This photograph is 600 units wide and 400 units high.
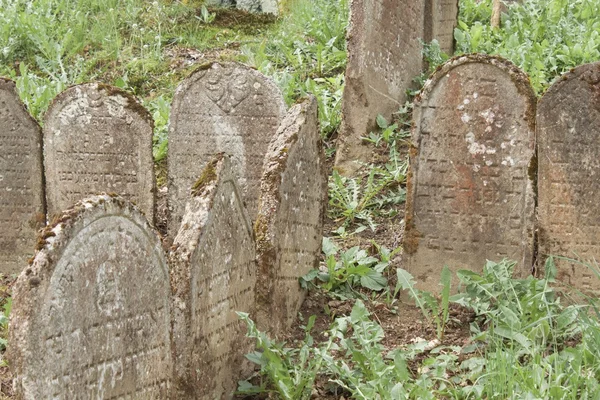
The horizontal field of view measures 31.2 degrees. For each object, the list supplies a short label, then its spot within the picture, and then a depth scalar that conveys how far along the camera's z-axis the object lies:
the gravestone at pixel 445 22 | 8.83
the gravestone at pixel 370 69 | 7.62
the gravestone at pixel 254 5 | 11.61
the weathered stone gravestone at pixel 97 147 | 6.63
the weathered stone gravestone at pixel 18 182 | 6.64
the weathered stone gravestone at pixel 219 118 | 6.76
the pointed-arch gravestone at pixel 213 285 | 4.38
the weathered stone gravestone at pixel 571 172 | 5.63
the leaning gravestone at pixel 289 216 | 5.27
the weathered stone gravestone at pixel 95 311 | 3.52
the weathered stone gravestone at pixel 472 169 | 5.75
